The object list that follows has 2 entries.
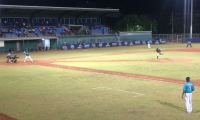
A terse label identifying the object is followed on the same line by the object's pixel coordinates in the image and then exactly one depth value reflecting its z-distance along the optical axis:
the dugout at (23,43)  54.50
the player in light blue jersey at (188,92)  11.88
